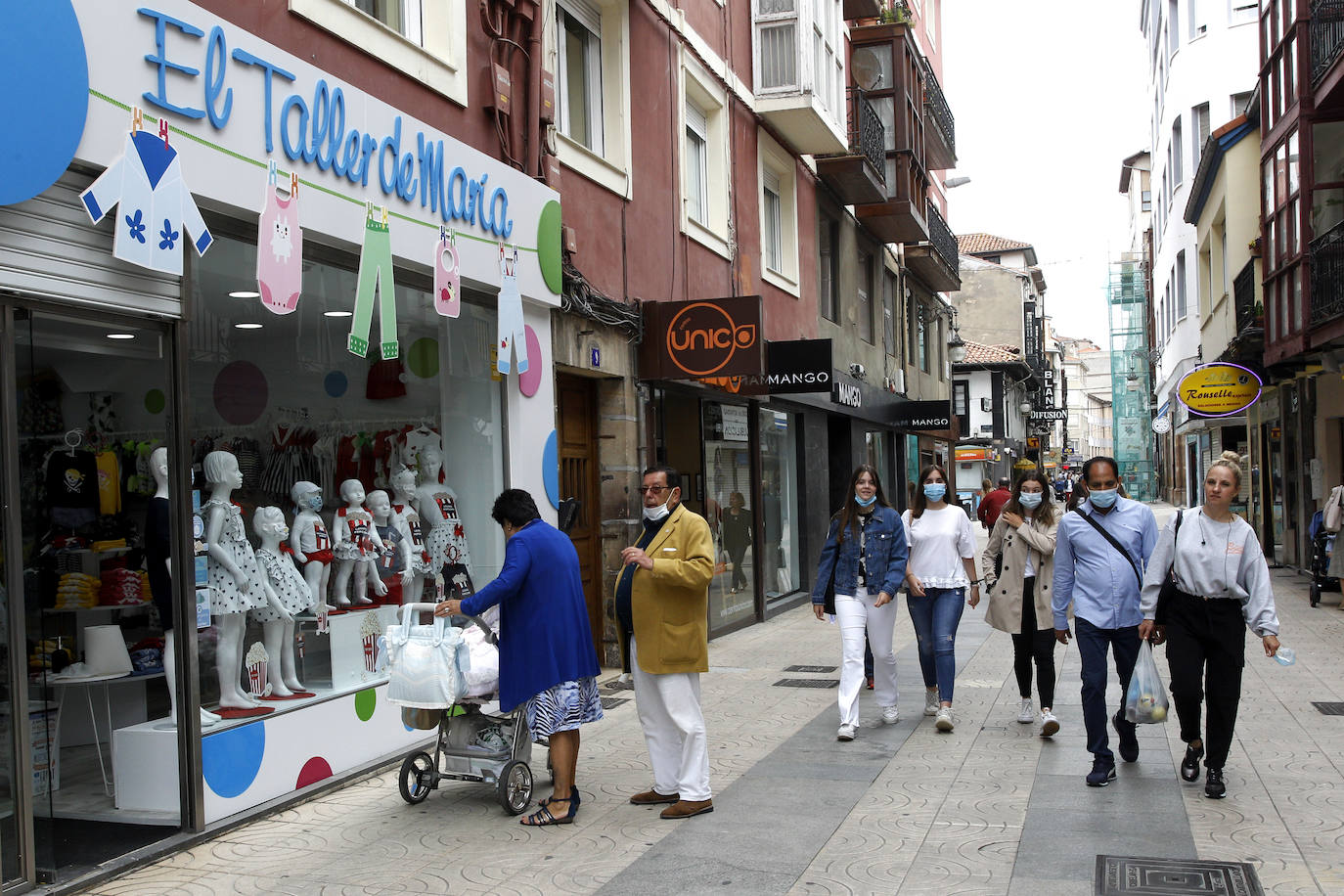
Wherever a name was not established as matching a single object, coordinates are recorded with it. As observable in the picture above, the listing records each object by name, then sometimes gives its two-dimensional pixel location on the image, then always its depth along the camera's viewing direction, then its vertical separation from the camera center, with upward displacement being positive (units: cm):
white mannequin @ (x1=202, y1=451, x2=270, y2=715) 627 -58
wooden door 1070 -17
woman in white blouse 835 -94
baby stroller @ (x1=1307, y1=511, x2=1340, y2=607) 1534 -164
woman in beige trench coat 800 -97
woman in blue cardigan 595 -93
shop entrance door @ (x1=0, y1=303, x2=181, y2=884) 540 -57
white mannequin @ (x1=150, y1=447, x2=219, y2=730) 583 -14
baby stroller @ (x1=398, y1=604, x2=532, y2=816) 617 -151
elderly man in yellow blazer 597 -92
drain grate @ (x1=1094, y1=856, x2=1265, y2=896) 477 -179
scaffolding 6544 +358
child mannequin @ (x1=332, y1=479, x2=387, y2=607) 761 -54
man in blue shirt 666 -78
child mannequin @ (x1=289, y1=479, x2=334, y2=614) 725 -48
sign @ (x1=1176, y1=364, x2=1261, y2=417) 1820 +72
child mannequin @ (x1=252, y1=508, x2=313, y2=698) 682 -79
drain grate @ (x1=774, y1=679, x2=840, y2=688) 1016 -199
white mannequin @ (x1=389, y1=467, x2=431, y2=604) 823 -50
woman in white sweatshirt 617 -87
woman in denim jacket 817 -85
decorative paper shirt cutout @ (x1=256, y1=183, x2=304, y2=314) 619 +109
